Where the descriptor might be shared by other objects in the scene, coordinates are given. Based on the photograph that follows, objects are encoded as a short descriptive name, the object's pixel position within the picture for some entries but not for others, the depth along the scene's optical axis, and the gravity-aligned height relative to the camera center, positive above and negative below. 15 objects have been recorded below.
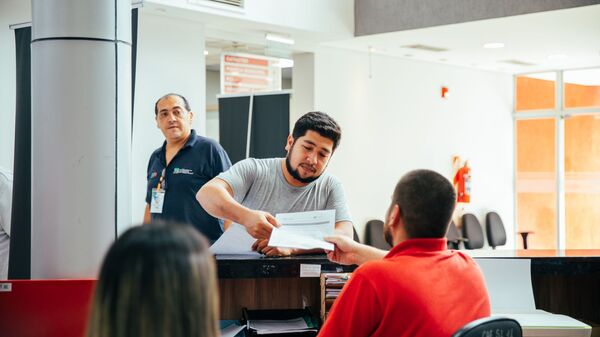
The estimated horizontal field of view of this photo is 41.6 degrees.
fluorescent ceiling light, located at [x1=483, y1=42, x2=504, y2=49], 8.66 +1.38
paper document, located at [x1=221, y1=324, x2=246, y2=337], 2.90 -0.61
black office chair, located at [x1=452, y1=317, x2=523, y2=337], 1.86 -0.38
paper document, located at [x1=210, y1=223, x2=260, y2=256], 3.05 -0.29
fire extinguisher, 10.40 -0.19
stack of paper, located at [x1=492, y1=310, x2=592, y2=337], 2.93 -0.59
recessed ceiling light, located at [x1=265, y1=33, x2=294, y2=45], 7.90 +1.32
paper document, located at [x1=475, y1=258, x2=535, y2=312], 3.20 -0.46
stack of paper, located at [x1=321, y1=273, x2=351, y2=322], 2.95 -0.44
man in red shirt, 2.07 -0.30
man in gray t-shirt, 3.32 -0.05
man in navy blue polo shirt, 4.99 +0.00
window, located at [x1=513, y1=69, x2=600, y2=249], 10.93 +0.16
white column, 2.37 +0.11
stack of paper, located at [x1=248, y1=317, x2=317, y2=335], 2.89 -0.59
